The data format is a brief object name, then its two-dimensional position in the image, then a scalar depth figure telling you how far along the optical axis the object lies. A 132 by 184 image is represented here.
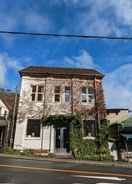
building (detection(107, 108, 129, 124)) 30.44
